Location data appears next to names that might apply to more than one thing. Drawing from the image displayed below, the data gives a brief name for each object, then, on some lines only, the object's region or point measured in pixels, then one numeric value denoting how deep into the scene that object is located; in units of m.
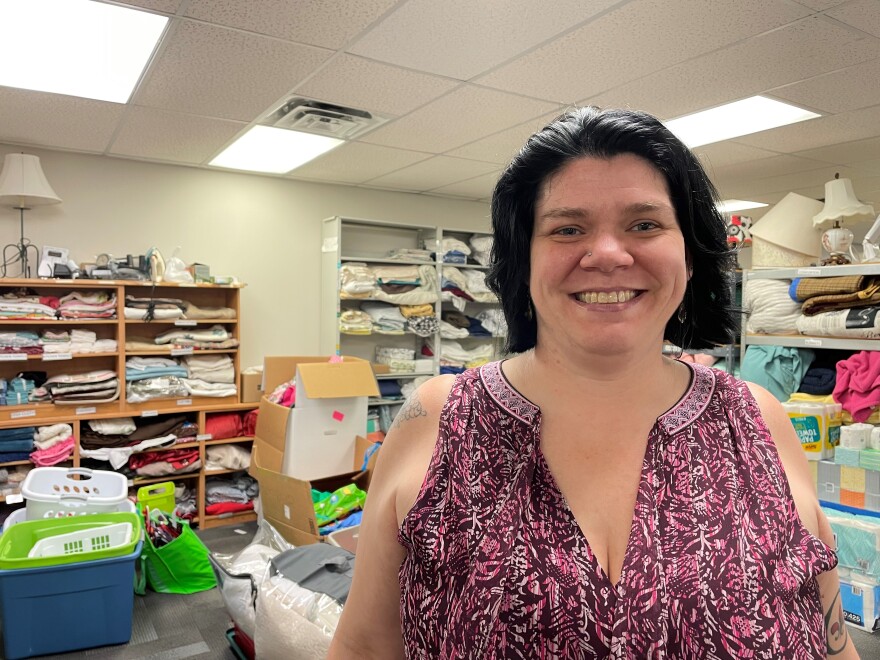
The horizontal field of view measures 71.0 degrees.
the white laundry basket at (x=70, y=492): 3.10
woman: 0.76
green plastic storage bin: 2.57
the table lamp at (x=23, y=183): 3.56
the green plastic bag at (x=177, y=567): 3.23
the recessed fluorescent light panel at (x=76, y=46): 2.11
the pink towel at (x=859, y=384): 2.61
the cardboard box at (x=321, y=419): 3.73
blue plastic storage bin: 2.58
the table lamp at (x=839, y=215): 2.96
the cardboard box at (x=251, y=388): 4.43
